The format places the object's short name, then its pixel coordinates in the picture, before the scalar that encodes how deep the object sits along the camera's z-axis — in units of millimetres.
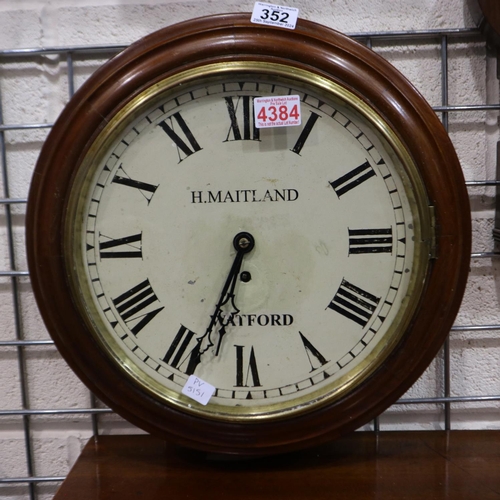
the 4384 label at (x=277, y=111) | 644
